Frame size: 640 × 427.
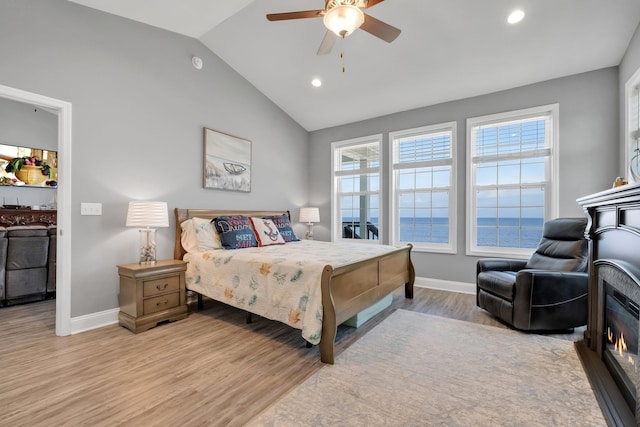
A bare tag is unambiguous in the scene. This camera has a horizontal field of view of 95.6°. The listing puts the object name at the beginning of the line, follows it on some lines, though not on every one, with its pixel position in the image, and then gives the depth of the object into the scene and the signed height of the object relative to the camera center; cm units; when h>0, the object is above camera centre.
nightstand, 285 -85
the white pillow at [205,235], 351 -29
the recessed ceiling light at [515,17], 291 +201
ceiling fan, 202 +146
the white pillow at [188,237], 355 -31
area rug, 164 -115
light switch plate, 291 +3
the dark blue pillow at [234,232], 355 -25
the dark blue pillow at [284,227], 443 -23
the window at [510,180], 386 +48
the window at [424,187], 452 +43
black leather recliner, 274 -71
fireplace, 152 -57
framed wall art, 408 +76
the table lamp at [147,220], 300 -9
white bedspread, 234 -62
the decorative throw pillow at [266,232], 393 -28
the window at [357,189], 528 +46
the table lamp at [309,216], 540 -6
